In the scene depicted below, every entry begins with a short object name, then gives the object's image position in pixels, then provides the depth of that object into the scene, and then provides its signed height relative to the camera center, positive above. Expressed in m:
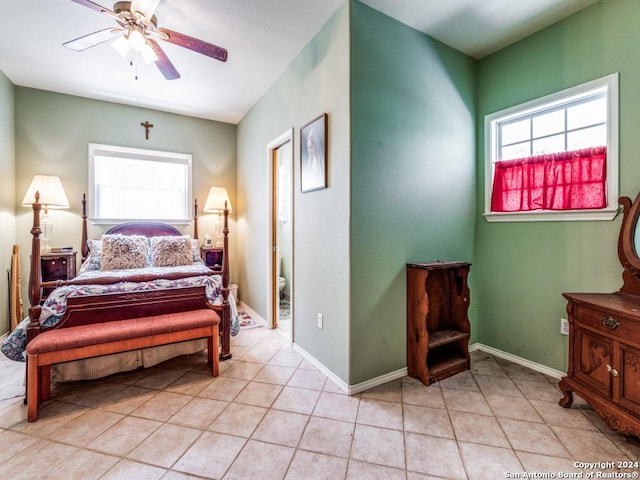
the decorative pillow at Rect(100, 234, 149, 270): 3.04 -0.19
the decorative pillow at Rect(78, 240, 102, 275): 3.10 -0.23
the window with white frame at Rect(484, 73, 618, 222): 2.10 +0.63
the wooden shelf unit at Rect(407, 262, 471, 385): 2.25 -0.73
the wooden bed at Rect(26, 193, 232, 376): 2.00 -0.51
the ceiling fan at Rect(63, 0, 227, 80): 1.87 +1.41
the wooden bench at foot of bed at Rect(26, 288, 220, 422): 1.86 -0.72
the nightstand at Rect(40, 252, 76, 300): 3.10 -0.32
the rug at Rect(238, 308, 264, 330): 3.58 -1.10
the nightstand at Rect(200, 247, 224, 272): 4.02 -0.27
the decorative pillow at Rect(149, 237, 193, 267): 3.25 -0.19
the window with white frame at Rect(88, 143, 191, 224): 3.80 +0.70
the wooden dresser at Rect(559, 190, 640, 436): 1.55 -0.65
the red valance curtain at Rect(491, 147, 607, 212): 2.15 +0.43
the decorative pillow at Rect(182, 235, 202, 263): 3.62 -0.20
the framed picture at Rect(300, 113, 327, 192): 2.36 +0.69
